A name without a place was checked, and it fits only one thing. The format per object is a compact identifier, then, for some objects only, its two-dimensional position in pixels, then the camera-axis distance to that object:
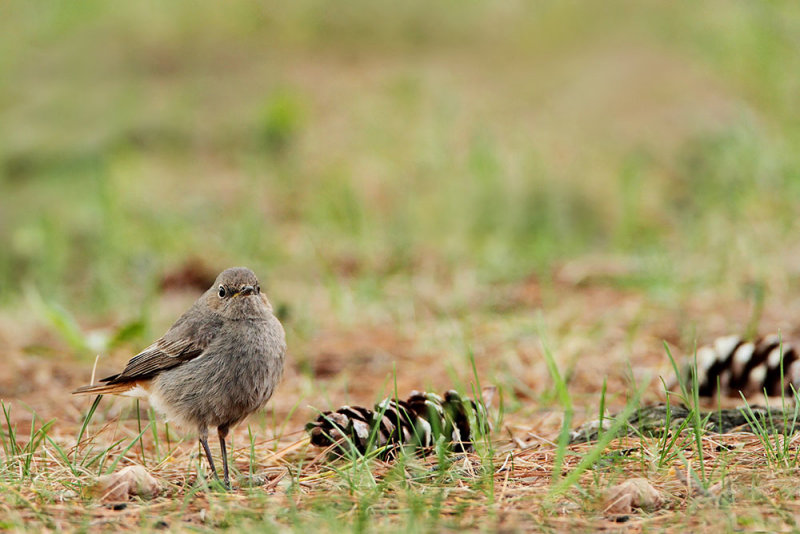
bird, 6.10
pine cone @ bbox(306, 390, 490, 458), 5.90
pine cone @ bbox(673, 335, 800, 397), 6.95
